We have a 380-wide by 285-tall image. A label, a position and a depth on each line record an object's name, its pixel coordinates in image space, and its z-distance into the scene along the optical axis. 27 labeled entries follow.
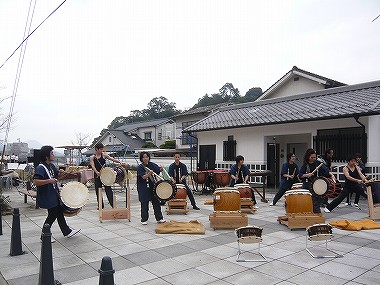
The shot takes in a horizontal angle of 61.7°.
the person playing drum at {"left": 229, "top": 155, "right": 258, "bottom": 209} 8.95
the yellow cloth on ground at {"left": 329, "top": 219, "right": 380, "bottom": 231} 6.78
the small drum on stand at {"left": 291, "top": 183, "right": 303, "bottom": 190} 7.78
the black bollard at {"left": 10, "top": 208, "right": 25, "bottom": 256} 5.09
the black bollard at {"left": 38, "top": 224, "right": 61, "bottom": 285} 3.60
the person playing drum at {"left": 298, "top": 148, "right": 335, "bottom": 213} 7.76
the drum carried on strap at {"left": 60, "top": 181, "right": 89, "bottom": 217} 5.91
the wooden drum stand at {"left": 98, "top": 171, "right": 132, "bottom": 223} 7.59
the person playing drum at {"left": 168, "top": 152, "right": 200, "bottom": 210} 9.34
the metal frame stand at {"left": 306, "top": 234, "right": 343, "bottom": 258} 4.95
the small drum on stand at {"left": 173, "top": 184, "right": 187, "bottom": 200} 8.84
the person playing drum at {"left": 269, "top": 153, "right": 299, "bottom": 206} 9.22
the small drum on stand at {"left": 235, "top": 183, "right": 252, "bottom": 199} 8.58
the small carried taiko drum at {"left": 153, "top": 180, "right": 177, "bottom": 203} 7.26
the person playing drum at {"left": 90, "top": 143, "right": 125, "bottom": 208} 8.29
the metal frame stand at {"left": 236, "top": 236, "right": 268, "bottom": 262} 4.80
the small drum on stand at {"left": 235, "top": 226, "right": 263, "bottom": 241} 4.85
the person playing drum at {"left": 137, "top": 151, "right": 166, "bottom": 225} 7.33
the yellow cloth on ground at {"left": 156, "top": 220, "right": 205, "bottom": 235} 6.48
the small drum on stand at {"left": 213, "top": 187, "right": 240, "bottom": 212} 7.08
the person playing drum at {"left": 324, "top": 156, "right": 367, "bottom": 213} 8.44
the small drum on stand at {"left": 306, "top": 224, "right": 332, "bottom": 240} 4.96
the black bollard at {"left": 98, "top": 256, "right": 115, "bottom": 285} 2.57
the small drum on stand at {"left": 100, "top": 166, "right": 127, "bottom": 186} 7.65
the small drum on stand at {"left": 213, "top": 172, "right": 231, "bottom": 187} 12.08
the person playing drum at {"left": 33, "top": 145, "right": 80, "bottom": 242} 5.57
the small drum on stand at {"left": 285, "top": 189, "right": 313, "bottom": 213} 6.84
